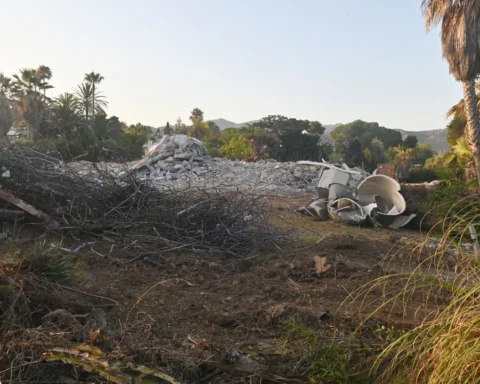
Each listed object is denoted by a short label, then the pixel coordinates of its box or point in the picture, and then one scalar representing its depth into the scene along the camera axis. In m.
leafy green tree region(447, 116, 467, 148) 19.52
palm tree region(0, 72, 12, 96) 38.12
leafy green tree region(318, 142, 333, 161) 43.53
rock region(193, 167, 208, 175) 21.43
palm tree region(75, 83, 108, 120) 42.00
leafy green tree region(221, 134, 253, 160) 37.25
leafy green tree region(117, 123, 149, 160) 34.09
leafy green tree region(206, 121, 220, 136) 65.06
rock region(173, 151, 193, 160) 22.45
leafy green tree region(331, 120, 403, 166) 50.25
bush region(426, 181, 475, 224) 10.18
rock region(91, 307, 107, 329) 3.99
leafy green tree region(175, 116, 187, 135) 58.26
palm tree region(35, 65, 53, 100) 40.22
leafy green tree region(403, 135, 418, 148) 58.31
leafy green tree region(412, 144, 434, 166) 53.12
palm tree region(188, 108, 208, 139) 55.66
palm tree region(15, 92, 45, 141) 35.66
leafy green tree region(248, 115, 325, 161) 41.50
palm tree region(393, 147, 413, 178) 46.56
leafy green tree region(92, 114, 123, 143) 33.75
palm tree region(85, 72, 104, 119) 43.02
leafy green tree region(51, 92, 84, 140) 32.72
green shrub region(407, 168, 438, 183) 26.45
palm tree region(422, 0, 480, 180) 13.61
